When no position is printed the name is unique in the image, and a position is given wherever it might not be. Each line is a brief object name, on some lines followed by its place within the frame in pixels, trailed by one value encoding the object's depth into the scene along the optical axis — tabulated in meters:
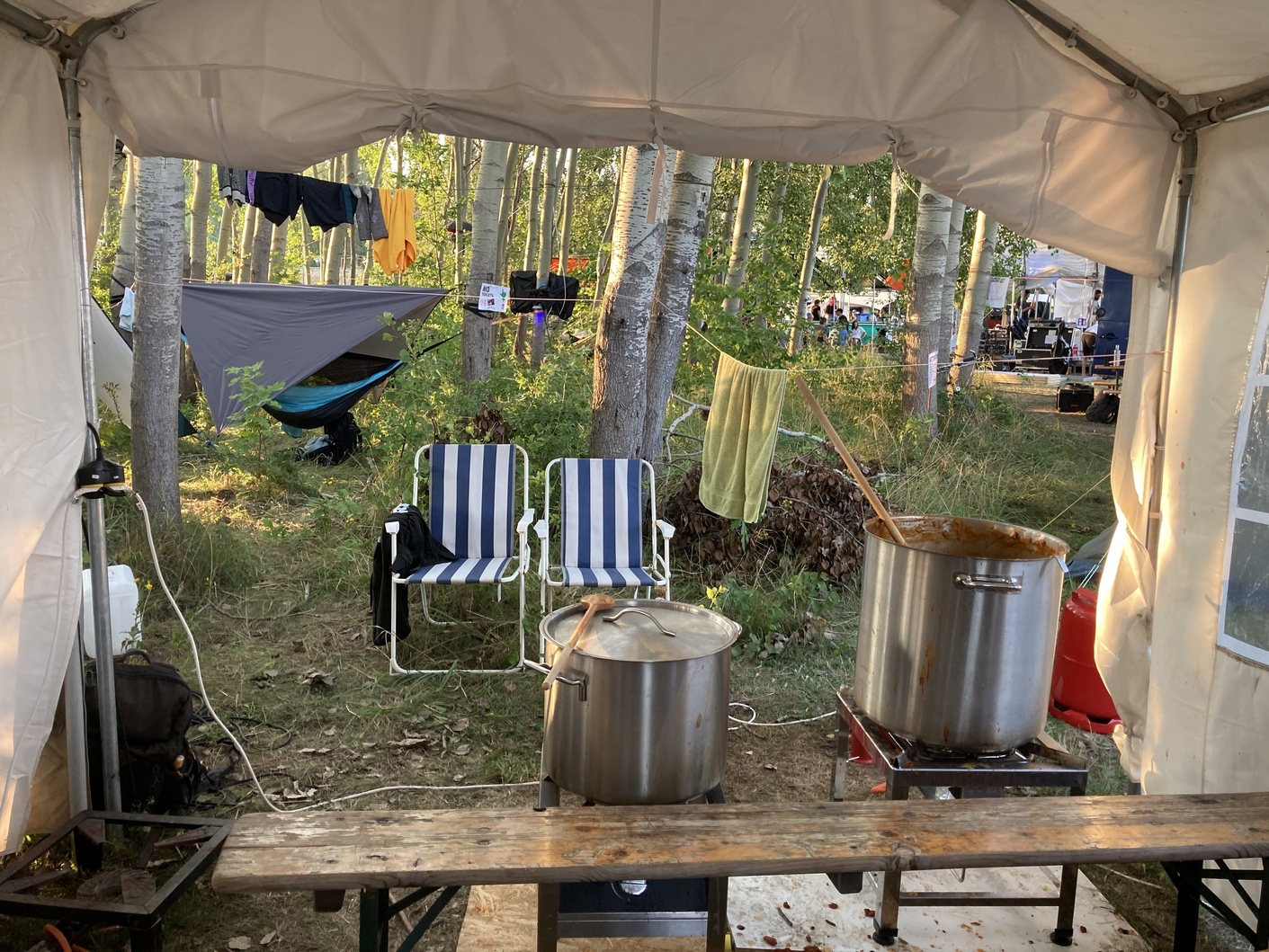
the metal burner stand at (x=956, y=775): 2.53
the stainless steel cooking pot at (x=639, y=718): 2.25
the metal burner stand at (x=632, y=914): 2.17
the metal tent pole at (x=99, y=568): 2.76
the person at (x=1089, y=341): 17.16
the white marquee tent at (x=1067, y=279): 21.64
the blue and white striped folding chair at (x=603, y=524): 4.79
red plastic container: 3.96
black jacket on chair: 4.54
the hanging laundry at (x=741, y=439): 4.46
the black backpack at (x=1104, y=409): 12.37
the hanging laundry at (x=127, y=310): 7.77
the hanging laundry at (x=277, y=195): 8.59
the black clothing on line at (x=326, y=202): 9.03
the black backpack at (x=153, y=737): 3.11
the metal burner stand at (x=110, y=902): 2.35
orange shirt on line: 11.06
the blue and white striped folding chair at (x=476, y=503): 4.92
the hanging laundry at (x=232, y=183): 7.83
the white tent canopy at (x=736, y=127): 2.57
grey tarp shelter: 8.58
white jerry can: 3.71
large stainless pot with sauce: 2.44
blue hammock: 8.45
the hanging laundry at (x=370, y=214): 10.05
